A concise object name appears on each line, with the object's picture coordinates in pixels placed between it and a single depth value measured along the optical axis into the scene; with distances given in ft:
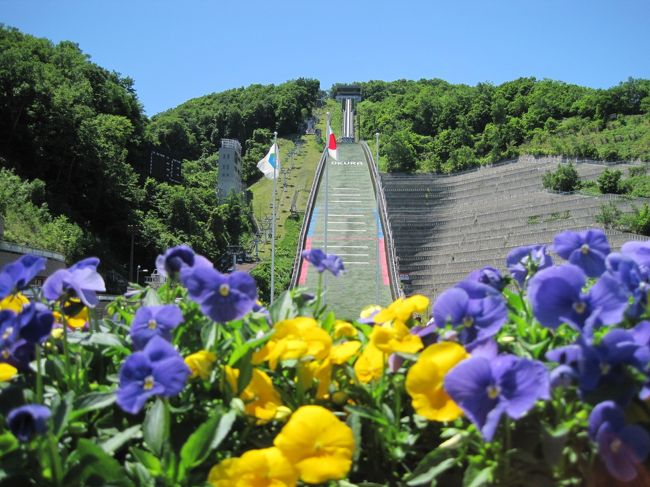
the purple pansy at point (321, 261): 5.32
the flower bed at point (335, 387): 3.44
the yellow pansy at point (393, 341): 4.14
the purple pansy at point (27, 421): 3.16
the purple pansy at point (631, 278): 3.94
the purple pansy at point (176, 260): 4.37
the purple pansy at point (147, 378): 3.63
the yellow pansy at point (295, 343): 4.07
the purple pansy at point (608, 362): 3.38
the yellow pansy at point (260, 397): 3.98
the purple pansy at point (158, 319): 4.22
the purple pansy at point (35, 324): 3.90
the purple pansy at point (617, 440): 3.35
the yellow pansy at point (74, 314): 5.07
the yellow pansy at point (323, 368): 4.25
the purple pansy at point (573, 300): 3.70
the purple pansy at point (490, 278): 4.89
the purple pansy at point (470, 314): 4.05
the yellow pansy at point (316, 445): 3.62
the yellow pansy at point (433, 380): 3.77
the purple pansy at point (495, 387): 3.34
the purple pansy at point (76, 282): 4.60
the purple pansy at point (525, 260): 5.17
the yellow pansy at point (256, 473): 3.60
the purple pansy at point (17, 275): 4.40
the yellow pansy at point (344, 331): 4.85
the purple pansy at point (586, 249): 4.46
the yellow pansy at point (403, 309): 4.72
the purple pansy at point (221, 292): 4.00
